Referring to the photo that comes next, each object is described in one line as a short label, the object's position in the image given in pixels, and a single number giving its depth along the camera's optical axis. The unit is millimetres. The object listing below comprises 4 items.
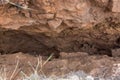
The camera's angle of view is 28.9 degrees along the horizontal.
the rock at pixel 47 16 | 1998
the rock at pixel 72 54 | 2493
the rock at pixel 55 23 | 2048
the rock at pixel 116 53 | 2469
